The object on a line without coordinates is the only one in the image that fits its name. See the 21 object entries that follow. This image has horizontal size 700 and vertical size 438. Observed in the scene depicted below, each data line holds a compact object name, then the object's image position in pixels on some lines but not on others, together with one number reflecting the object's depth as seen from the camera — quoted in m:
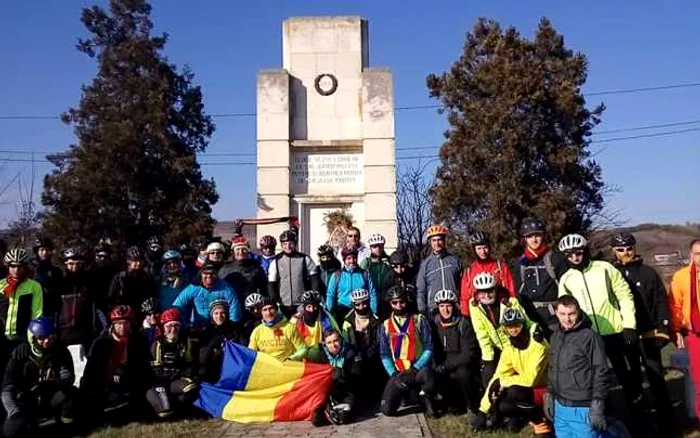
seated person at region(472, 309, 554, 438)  5.95
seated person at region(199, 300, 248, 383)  7.11
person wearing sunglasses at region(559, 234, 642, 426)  5.81
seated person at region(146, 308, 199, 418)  6.82
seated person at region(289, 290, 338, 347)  7.32
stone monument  11.34
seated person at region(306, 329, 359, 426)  6.62
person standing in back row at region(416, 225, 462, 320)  7.54
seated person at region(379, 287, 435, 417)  6.80
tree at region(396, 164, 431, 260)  21.26
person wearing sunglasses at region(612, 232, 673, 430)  6.24
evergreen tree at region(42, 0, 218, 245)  20.69
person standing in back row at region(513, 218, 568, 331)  6.42
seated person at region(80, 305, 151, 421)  6.88
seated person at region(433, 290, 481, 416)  6.70
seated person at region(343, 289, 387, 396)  7.30
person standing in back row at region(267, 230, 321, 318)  8.17
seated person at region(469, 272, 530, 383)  6.42
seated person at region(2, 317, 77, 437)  6.35
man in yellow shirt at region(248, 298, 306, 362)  7.21
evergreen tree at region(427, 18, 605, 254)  19.08
